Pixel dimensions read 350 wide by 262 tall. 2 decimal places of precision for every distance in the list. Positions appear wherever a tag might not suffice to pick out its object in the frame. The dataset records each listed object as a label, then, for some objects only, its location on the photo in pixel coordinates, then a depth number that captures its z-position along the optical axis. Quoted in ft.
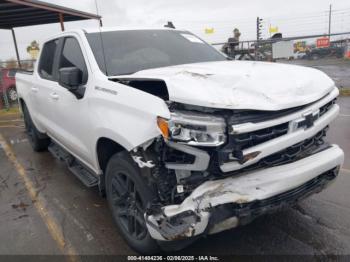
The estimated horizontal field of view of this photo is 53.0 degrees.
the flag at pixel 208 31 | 54.02
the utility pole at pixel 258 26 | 47.32
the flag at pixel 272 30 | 62.95
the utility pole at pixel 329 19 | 141.42
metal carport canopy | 34.55
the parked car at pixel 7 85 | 41.94
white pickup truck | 7.55
